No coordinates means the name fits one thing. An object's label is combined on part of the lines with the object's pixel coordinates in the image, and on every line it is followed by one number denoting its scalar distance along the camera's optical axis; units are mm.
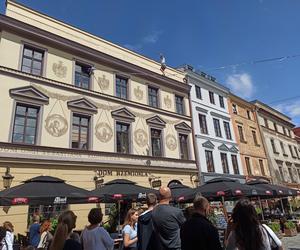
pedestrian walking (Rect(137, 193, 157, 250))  4086
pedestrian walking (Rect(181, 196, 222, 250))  3270
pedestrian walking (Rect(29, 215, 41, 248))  8913
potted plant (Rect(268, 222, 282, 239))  13750
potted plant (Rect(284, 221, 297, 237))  14770
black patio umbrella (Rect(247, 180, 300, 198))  13452
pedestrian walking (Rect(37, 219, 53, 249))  7787
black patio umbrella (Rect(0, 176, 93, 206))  8081
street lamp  11445
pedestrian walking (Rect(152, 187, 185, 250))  3996
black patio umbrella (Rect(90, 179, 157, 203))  10477
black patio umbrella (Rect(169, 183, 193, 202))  12727
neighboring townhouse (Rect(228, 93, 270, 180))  27625
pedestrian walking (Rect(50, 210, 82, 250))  3452
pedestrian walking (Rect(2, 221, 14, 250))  6637
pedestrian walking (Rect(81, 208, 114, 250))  4273
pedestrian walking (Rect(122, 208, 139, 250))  5133
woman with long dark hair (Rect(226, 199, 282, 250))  3018
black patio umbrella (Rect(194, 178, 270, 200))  11078
